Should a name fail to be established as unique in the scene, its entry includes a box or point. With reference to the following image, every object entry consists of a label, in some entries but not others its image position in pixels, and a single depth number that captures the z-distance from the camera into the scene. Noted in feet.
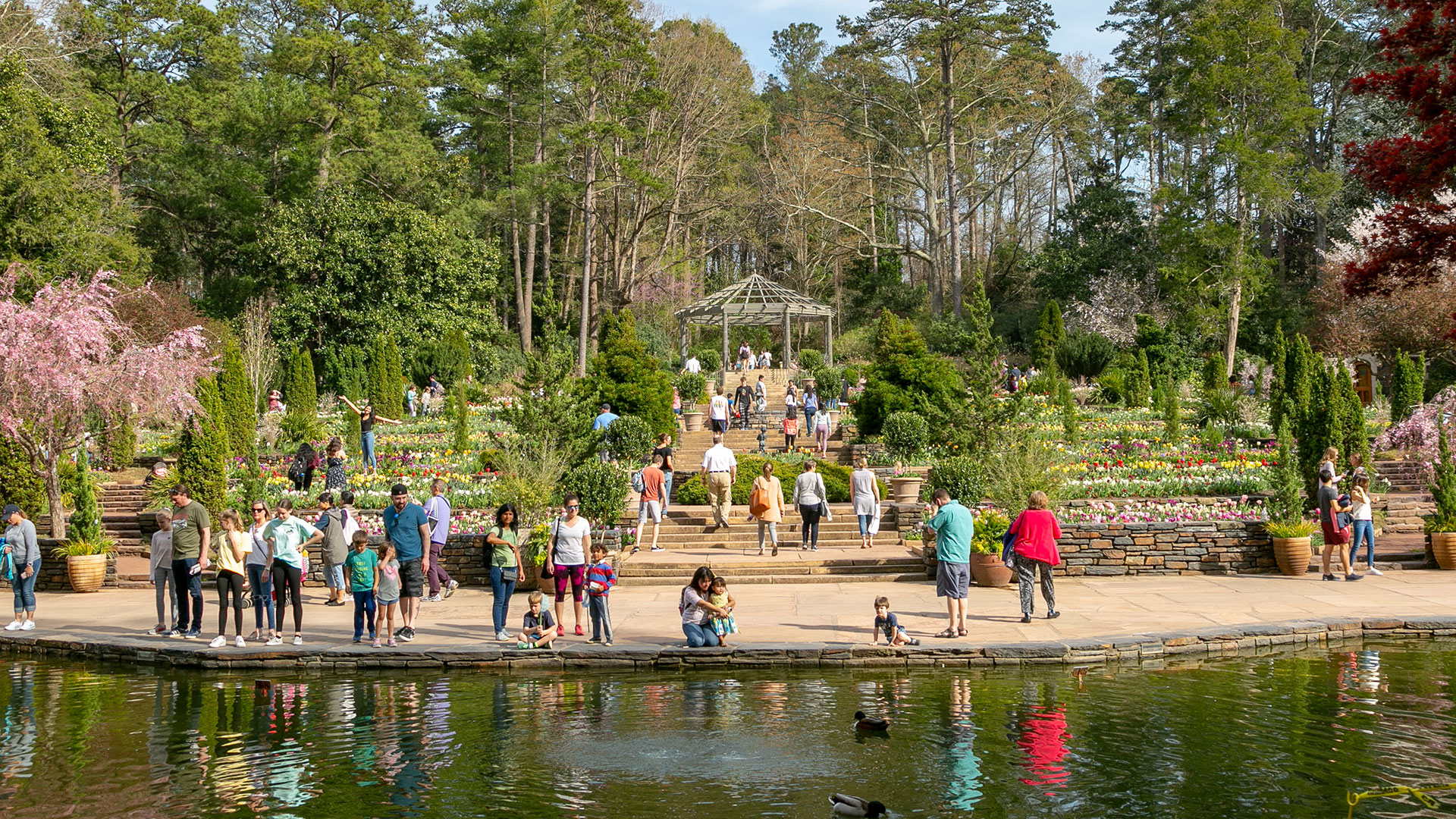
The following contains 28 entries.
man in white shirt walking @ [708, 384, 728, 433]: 76.69
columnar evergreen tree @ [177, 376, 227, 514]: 52.26
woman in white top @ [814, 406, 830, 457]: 78.38
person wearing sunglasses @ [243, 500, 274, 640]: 34.14
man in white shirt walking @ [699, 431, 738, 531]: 52.37
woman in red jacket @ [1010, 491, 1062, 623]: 34.27
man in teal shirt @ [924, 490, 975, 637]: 32.63
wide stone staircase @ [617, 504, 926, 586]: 46.55
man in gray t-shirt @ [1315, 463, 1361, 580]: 42.01
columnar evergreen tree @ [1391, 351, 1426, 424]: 77.00
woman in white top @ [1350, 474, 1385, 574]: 43.57
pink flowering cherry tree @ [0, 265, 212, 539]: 51.08
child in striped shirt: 32.76
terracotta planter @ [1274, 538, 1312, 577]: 44.52
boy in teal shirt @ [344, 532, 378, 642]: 33.37
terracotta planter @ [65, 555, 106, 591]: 47.26
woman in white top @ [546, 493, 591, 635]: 33.04
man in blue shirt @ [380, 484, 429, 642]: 33.60
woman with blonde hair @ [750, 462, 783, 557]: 48.57
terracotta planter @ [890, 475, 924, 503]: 57.72
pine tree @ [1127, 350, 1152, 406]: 93.76
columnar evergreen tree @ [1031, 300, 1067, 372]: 111.14
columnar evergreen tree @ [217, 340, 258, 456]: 73.05
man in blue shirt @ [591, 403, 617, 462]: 67.46
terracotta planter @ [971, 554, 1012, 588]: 43.24
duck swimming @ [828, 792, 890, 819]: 18.85
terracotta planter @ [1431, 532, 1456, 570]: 45.52
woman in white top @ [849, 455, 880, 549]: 50.29
